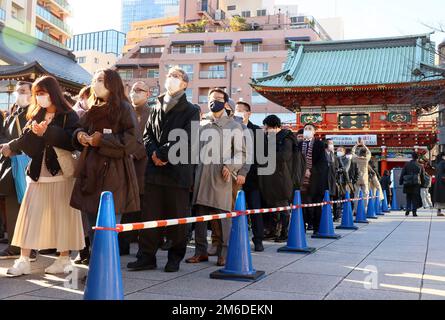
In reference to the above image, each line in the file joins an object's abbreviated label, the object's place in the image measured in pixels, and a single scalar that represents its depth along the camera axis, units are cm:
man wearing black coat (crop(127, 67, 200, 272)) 481
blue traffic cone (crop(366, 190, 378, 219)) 1383
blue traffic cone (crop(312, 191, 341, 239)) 833
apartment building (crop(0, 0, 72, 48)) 3838
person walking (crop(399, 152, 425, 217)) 1491
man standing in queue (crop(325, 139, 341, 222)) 1023
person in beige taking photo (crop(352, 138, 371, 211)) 1377
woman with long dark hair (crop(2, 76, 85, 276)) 434
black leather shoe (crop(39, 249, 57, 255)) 581
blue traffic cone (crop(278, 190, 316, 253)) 651
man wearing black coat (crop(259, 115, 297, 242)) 719
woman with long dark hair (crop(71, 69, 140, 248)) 411
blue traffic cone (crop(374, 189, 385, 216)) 1539
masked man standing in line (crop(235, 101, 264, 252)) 659
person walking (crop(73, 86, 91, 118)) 571
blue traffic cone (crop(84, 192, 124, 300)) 293
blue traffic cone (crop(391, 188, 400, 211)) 1947
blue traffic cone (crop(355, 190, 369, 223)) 1183
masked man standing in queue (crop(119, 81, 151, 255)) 584
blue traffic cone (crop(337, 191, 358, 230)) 1010
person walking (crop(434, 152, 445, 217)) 1428
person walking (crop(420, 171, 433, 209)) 1838
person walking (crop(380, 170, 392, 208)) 1955
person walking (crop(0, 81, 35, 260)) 536
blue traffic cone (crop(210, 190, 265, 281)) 457
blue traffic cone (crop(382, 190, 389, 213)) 1713
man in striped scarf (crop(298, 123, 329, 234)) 881
